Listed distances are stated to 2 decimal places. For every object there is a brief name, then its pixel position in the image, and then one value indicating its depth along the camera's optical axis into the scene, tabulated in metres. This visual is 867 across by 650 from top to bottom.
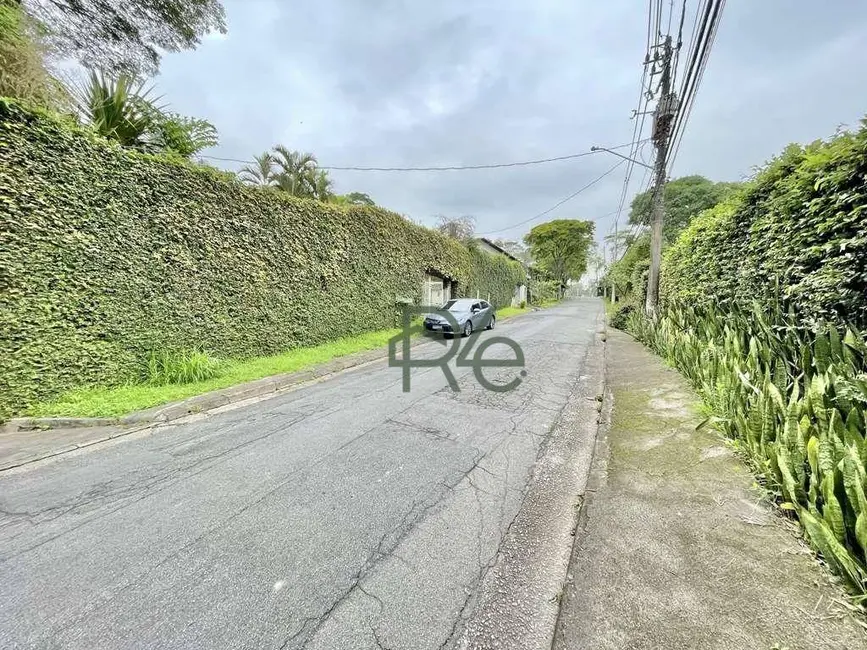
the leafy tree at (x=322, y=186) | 12.51
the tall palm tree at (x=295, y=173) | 12.13
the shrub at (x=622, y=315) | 14.12
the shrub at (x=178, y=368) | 5.61
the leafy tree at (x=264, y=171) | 11.88
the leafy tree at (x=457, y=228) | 21.73
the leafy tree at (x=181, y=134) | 6.57
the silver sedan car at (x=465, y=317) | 11.70
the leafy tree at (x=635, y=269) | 13.70
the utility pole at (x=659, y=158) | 8.57
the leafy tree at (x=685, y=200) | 29.05
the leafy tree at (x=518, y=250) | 43.76
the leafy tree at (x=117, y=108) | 5.64
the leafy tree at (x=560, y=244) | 42.19
